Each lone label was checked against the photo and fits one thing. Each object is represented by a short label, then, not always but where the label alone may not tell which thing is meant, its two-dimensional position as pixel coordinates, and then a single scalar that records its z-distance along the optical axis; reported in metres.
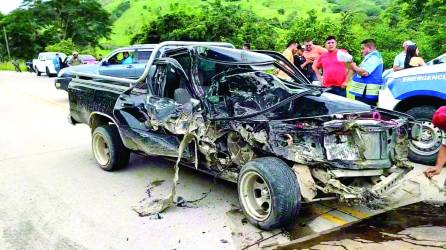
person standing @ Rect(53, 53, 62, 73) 26.13
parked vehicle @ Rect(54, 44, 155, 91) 12.47
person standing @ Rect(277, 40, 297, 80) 9.23
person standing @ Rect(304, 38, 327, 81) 9.25
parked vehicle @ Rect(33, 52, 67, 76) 26.48
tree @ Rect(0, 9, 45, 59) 53.09
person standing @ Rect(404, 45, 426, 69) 8.57
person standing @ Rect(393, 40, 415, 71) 9.00
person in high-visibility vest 6.93
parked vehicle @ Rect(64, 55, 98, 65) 25.66
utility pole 53.19
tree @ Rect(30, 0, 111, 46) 52.56
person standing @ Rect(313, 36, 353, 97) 7.47
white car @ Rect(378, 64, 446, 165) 6.02
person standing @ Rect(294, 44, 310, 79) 9.31
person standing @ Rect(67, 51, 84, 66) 17.67
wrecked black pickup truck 4.14
